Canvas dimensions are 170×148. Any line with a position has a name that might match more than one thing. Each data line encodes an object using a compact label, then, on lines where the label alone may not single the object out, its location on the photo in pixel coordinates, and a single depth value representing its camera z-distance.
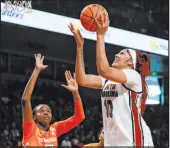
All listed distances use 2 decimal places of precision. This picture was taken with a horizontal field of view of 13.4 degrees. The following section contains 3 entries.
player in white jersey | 4.67
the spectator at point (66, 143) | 18.11
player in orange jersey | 6.11
